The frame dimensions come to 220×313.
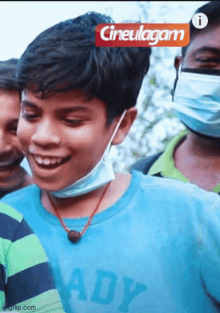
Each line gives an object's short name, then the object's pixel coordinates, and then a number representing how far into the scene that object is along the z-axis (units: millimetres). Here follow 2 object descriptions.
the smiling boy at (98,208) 702
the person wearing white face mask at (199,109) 953
